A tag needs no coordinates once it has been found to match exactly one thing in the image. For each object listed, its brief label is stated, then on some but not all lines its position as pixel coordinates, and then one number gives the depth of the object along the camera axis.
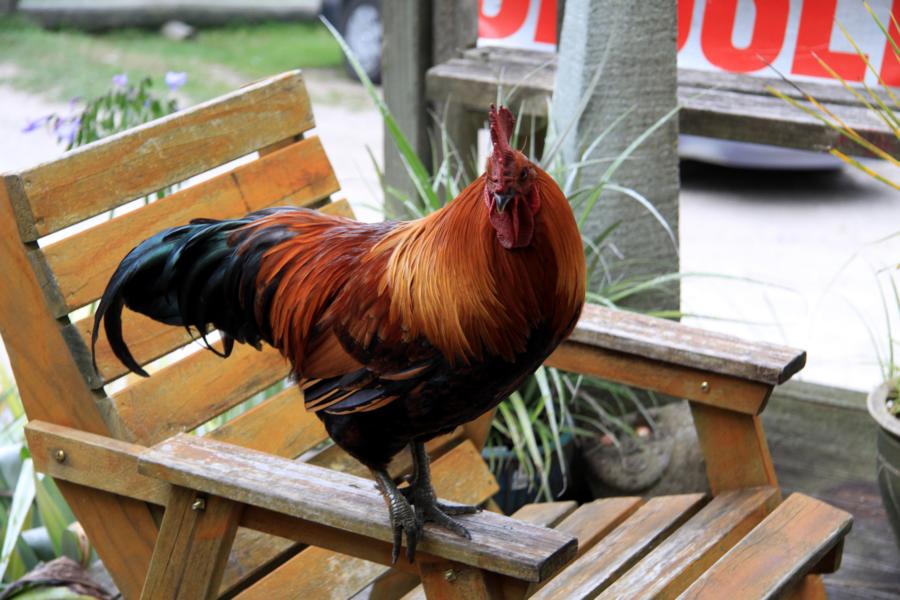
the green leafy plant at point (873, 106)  2.79
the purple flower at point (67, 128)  3.32
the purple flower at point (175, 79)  3.40
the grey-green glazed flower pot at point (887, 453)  2.78
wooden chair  1.93
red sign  3.46
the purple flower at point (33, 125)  3.44
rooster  1.70
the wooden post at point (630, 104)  3.21
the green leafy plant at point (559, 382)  3.07
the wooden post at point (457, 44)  3.88
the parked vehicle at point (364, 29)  10.07
